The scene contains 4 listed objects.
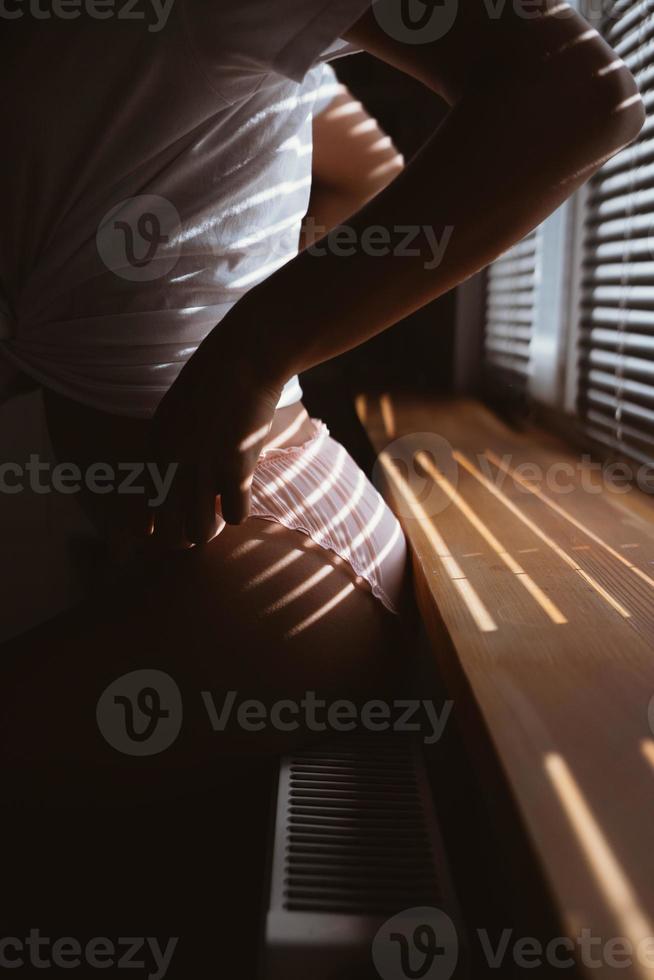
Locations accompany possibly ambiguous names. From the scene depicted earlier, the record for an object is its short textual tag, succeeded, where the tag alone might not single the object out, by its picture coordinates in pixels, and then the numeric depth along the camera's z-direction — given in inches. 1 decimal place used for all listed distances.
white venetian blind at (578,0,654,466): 49.5
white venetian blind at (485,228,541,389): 75.5
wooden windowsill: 16.3
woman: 22.2
